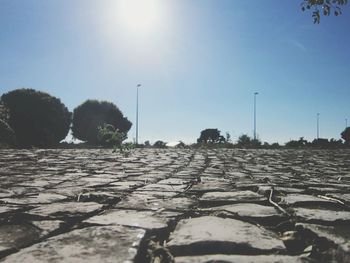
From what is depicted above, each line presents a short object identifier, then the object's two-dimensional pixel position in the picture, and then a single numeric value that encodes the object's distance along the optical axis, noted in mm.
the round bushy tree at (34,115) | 38219
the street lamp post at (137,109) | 46819
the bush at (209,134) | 58244
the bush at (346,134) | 52750
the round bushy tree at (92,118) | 46562
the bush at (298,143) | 32000
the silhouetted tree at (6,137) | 18372
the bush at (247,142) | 27562
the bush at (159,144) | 33391
